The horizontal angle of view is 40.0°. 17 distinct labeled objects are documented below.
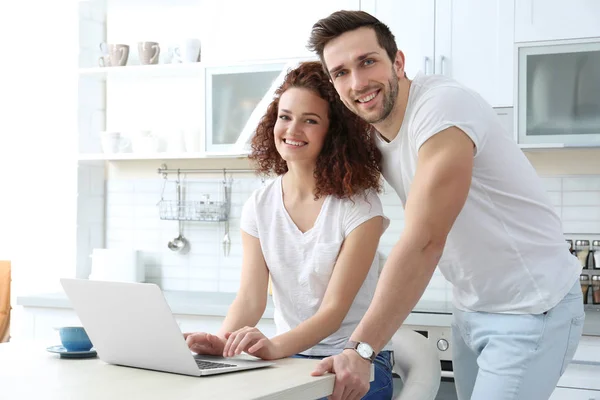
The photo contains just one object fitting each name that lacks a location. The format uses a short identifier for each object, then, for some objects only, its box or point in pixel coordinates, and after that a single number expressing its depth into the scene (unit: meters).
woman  1.97
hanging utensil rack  4.16
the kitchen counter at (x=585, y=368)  3.05
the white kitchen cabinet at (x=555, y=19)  3.32
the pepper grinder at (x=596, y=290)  3.52
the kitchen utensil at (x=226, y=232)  4.19
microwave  3.33
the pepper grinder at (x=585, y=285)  3.55
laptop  1.52
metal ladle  4.27
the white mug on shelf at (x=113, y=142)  4.13
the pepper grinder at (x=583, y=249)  3.59
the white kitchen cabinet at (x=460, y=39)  3.44
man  1.67
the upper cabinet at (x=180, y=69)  3.75
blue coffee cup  1.82
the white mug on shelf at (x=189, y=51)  4.00
